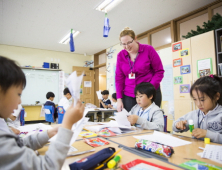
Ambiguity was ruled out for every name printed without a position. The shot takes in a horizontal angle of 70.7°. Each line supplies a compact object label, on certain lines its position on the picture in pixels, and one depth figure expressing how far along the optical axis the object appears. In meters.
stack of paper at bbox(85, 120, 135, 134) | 1.10
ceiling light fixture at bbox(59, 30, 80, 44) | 4.51
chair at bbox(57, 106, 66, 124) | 3.18
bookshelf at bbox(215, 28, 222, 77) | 2.61
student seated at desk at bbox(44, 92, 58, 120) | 3.90
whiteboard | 5.60
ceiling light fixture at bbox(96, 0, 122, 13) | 3.06
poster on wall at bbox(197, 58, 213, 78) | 2.71
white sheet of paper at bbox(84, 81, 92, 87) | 6.64
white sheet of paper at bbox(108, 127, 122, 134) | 1.08
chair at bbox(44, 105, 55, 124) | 3.59
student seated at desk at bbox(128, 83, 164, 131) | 1.20
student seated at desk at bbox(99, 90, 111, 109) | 4.75
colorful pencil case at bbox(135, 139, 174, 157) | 0.62
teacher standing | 1.57
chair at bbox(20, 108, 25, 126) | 2.28
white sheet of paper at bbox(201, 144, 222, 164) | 0.61
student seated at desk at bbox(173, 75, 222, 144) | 1.08
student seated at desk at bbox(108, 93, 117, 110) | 4.26
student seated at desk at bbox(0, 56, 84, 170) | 0.40
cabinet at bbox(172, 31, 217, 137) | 2.73
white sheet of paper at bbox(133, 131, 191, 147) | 0.81
